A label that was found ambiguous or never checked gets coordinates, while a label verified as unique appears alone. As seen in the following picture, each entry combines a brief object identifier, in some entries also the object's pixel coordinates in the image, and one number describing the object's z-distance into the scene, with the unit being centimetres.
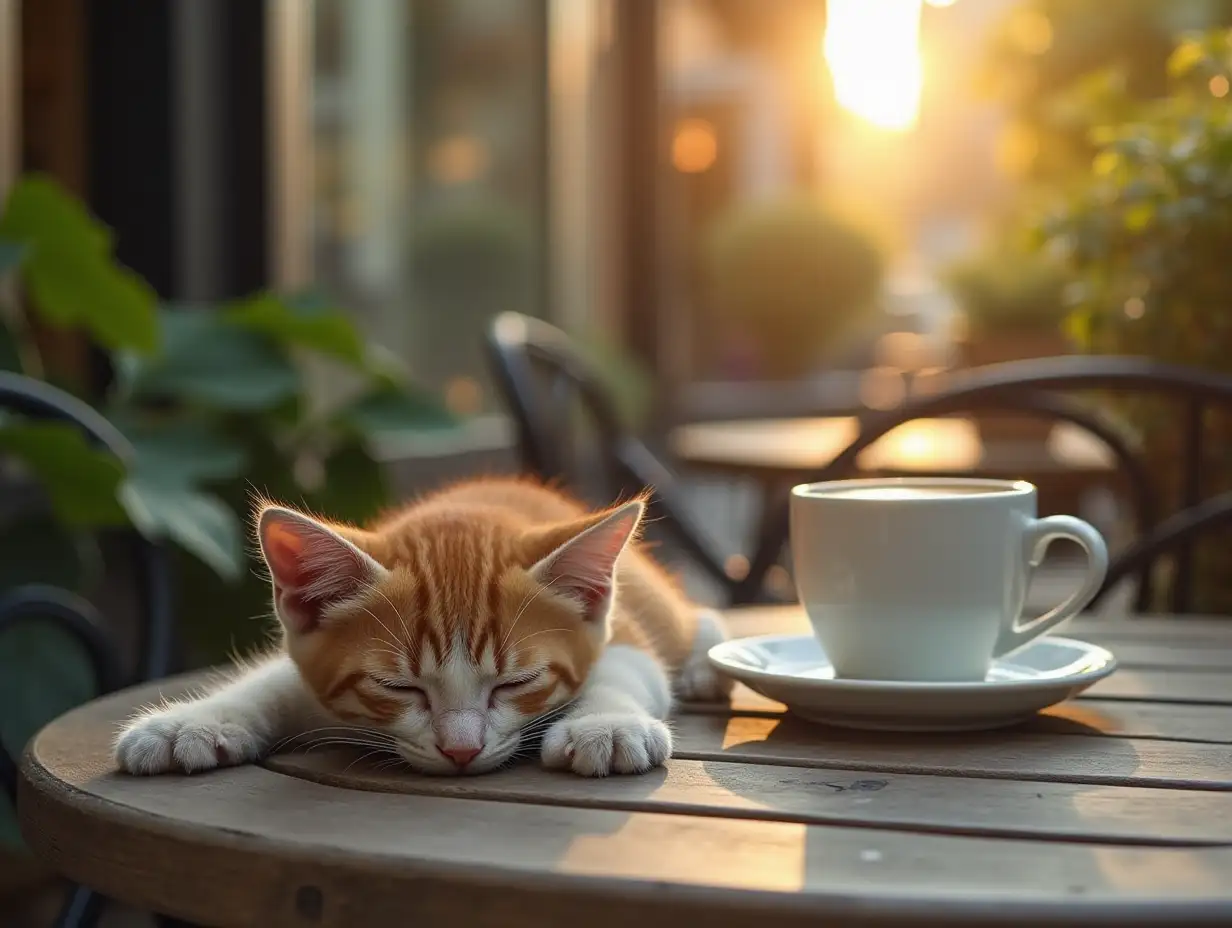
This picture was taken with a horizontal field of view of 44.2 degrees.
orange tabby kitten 99
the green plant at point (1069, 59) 317
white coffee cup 102
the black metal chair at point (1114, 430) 181
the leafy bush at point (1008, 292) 387
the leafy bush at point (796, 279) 657
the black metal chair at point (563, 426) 231
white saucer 102
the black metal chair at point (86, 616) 130
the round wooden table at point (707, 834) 70
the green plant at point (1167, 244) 207
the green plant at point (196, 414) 205
